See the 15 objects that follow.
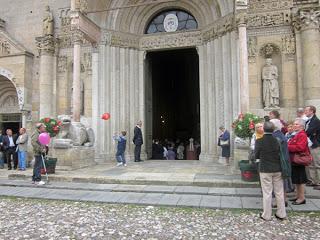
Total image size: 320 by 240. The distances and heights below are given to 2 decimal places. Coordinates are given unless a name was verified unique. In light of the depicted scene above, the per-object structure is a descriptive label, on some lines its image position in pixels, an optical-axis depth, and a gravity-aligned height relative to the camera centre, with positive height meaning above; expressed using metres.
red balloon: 11.89 +0.75
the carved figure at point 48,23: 13.05 +4.81
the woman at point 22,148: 10.49 -0.39
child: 11.06 -0.50
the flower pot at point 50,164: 9.04 -0.82
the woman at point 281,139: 5.35 -0.11
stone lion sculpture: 10.30 +0.07
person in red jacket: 5.86 -0.64
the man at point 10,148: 11.13 -0.41
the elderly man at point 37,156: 8.25 -0.53
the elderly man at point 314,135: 6.87 -0.06
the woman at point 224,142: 10.58 -0.29
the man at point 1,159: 11.63 -0.85
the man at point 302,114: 7.30 +0.44
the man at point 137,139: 11.91 -0.16
